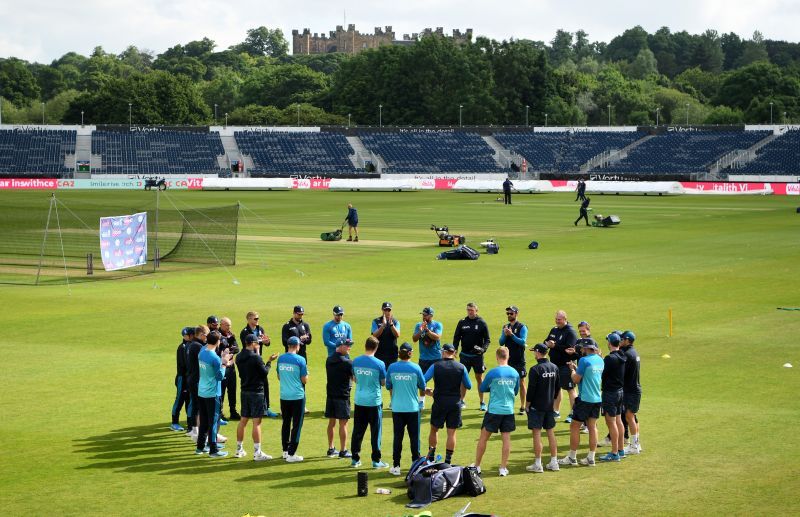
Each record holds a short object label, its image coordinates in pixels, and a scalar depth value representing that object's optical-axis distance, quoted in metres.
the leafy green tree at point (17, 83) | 193.20
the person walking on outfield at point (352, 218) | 49.97
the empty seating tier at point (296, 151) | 122.53
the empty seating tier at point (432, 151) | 123.25
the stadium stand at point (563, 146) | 121.81
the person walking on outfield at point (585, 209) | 58.34
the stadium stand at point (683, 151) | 114.69
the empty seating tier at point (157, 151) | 118.12
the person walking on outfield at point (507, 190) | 78.06
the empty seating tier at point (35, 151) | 115.19
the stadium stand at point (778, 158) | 107.88
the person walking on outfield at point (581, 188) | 71.12
